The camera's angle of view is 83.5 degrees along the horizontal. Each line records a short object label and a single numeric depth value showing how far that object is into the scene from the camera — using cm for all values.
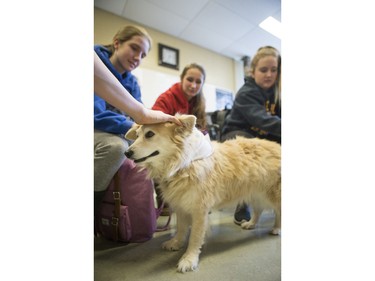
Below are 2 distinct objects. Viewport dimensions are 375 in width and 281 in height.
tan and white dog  91
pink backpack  96
